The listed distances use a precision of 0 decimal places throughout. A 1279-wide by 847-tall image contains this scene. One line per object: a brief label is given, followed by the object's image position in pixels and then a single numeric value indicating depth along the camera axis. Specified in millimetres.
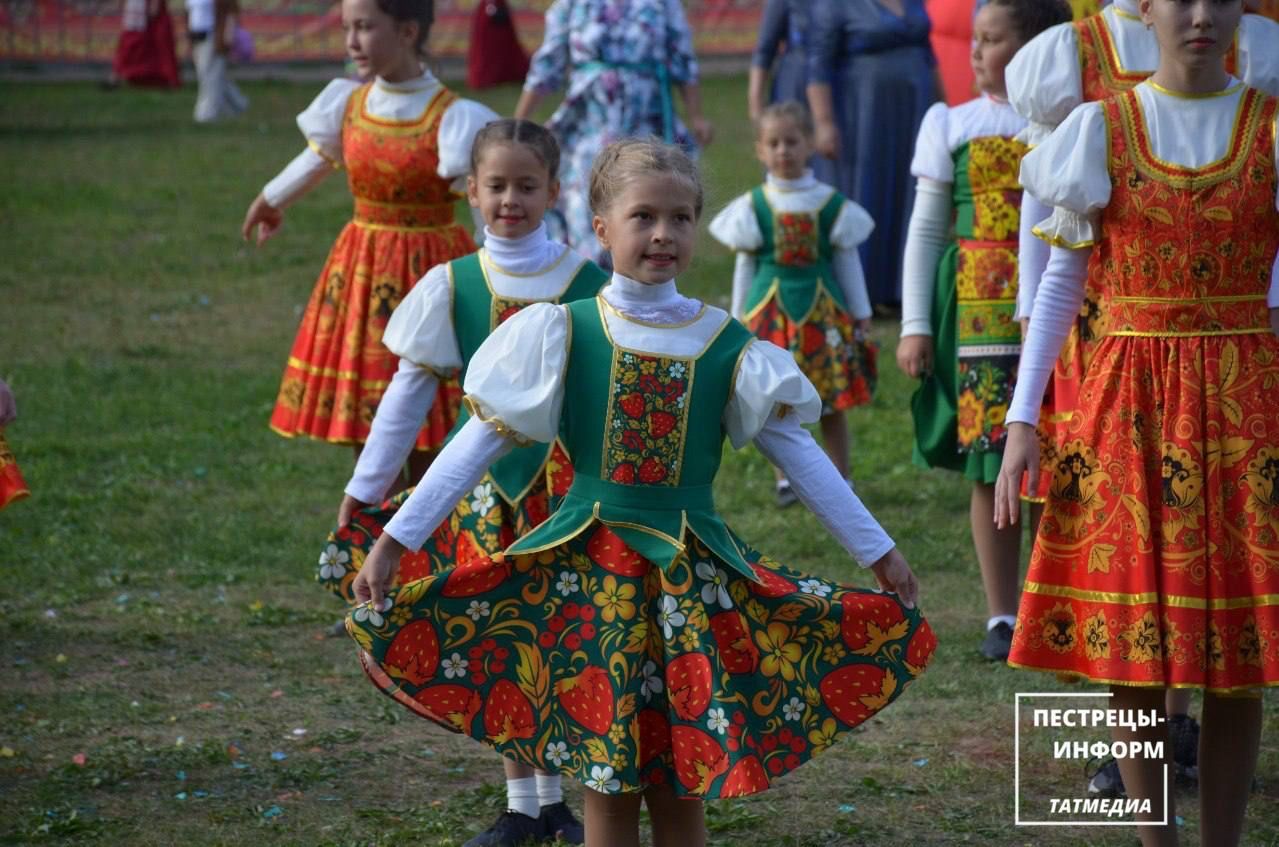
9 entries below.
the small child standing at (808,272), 12542
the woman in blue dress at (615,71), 16505
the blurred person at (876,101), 17053
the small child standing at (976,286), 9379
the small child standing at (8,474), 7330
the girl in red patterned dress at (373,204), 9734
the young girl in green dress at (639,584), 5915
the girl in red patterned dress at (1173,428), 6204
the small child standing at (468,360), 7119
